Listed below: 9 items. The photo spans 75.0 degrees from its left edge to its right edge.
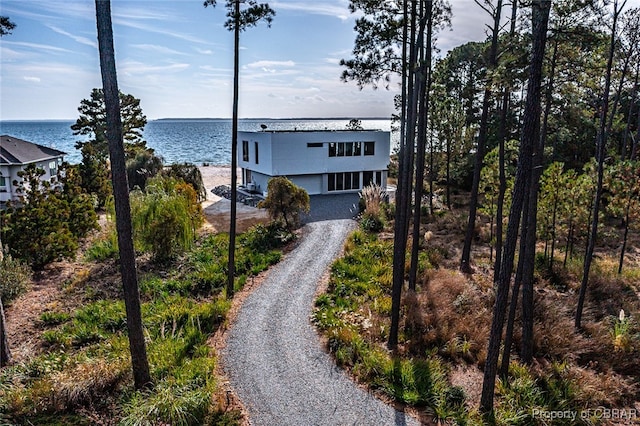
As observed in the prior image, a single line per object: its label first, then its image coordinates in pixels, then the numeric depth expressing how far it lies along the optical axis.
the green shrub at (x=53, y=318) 11.59
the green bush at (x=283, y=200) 19.47
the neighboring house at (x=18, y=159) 26.12
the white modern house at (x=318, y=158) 27.80
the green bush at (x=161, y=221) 15.31
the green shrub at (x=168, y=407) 6.97
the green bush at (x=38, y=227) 15.03
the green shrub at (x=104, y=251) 16.75
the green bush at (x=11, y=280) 12.87
